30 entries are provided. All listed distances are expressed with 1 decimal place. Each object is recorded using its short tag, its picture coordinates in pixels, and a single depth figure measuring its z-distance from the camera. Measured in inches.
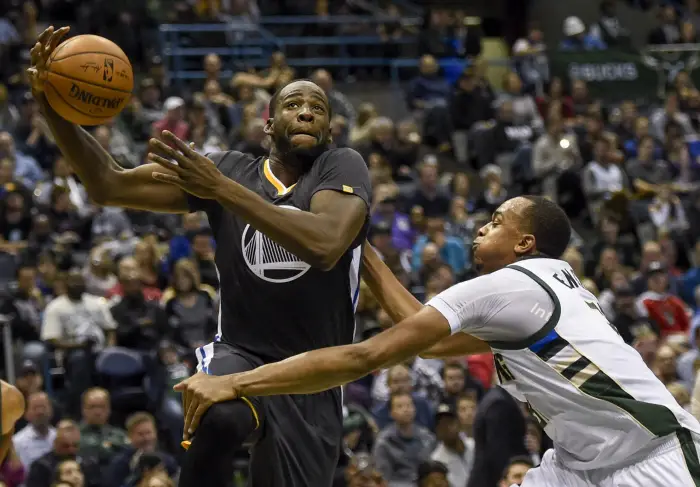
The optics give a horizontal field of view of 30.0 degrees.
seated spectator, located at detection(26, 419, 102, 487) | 409.7
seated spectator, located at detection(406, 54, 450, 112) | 791.7
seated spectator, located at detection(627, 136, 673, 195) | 746.2
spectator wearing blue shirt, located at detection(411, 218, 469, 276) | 594.9
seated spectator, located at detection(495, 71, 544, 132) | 791.7
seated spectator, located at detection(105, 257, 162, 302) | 503.8
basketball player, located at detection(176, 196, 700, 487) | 205.5
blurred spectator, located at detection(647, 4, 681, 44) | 949.8
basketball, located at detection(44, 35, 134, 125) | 226.2
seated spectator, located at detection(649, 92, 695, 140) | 807.1
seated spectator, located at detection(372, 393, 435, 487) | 433.4
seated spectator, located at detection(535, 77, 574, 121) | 821.2
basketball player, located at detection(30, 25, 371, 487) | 207.3
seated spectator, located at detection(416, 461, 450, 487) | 390.9
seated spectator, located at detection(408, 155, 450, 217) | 650.8
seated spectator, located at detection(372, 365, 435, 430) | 464.1
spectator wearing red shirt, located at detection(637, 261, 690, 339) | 573.0
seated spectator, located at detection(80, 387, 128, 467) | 431.5
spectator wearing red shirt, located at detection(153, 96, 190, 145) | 617.0
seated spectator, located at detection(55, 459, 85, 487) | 390.0
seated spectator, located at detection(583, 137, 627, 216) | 720.3
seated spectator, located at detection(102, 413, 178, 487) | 421.7
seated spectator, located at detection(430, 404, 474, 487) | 433.1
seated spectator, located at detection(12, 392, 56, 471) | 433.7
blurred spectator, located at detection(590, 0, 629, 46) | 937.5
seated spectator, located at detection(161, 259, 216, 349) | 496.1
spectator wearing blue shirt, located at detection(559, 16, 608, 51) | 915.5
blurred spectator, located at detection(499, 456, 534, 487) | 355.6
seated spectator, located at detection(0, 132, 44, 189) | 591.5
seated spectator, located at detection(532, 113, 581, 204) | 717.9
